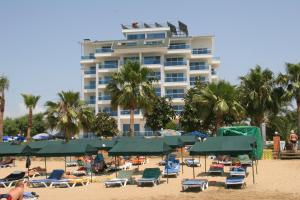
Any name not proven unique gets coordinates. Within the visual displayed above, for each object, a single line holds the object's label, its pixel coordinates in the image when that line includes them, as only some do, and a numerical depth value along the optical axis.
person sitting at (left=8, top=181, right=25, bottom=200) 12.04
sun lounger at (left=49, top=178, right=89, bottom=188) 23.52
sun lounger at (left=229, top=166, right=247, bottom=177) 22.93
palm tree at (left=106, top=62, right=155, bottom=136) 39.69
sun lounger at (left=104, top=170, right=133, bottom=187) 22.95
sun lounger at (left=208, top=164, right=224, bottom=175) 26.12
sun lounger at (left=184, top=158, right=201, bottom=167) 32.01
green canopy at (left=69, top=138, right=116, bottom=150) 33.56
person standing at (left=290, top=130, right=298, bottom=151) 36.66
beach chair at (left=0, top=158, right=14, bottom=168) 37.25
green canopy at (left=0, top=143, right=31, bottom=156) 28.98
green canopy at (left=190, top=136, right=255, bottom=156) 21.88
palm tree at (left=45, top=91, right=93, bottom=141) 40.12
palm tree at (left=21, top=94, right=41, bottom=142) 52.47
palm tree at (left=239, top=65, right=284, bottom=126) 40.59
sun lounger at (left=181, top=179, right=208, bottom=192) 20.52
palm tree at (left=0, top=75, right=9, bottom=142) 51.71
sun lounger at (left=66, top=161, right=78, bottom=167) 36.19
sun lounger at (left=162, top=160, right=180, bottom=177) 25.98
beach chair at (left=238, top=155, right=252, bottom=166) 28.60
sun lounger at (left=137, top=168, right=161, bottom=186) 22.44
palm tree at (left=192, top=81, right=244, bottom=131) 38.44
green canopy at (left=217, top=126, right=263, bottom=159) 34.19
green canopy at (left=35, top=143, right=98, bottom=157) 25.67
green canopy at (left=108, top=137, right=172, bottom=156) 23.98
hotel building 72.00
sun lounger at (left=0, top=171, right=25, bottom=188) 24.28
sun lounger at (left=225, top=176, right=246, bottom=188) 20.75
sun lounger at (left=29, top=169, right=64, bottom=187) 23.84
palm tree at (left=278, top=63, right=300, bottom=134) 39.00
